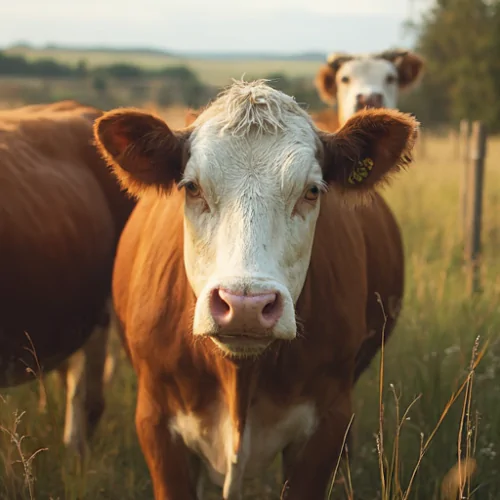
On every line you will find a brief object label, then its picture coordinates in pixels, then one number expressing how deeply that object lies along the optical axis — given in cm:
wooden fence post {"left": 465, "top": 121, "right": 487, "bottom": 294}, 717
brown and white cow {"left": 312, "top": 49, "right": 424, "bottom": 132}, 735
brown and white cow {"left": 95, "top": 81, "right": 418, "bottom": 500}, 247
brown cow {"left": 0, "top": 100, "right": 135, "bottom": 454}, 357
